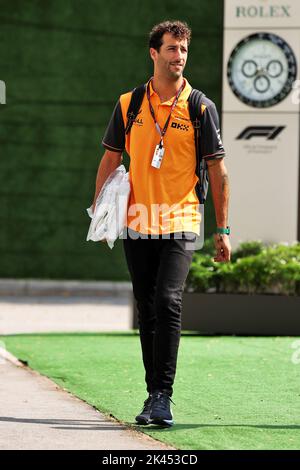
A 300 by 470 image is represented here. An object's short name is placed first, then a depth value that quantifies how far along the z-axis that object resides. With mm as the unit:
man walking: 13750
